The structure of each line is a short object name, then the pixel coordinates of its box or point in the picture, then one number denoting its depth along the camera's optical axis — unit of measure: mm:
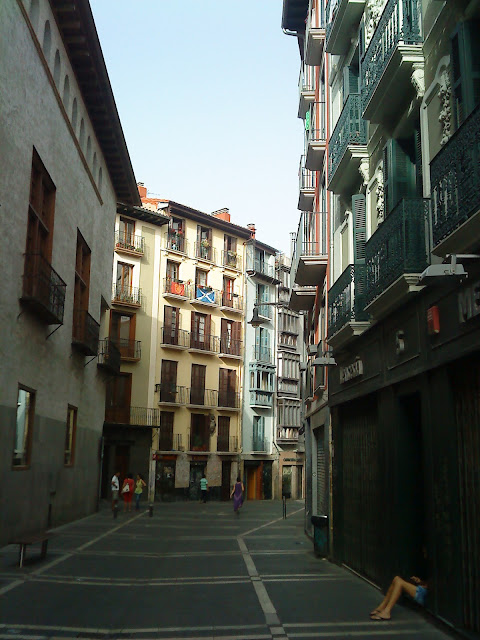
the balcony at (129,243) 45212
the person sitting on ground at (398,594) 8719
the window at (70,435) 22953
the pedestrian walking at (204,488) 42728
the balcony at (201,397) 47875
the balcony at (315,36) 19781
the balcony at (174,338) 46844
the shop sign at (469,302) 7459
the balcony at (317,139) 19641
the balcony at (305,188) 22938
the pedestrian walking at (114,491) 27389
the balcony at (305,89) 23047
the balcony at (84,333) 23355
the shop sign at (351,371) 13148
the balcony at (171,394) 46031
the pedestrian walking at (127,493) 31859
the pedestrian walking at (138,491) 32438
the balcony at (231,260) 52500
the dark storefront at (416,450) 8055
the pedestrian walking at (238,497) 31844
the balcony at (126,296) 44500
